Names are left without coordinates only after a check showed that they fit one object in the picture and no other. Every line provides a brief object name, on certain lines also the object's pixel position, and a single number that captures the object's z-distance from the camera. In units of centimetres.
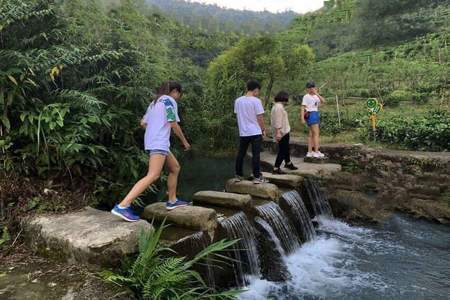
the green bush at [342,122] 1529
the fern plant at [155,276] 341
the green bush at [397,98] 1856
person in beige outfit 771
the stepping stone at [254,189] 675
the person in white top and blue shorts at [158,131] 439
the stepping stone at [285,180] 767
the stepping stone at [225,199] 611
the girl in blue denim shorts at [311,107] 873
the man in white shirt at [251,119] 645
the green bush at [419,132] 1023
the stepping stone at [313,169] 848
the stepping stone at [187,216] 497
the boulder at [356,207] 798
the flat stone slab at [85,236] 372
